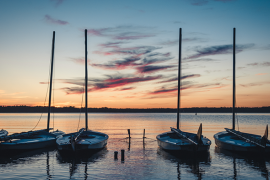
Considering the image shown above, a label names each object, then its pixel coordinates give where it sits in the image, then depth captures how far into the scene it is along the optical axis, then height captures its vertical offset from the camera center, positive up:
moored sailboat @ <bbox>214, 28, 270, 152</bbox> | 20.67 -4.05
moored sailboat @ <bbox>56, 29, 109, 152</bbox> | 21.91 -4.41
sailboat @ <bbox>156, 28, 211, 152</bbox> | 20.90 -4.11
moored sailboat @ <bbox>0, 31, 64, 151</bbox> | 23.27 -4.71
